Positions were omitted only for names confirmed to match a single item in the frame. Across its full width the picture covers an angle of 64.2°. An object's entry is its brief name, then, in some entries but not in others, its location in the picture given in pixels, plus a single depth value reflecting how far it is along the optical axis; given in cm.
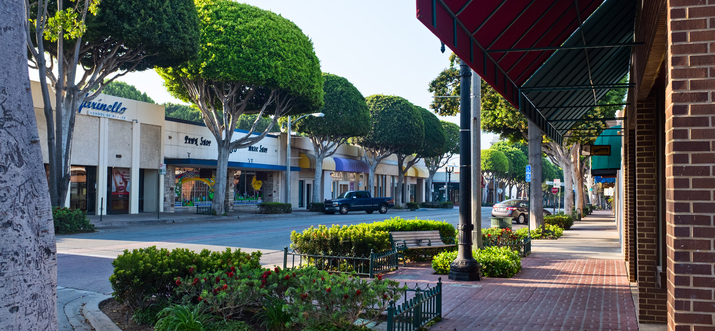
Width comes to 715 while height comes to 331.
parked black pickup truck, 3997
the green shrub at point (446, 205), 6069
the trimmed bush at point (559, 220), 2531
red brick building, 308
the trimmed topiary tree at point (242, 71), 2880
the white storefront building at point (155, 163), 2914
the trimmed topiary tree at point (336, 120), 4194
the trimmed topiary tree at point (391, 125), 4966
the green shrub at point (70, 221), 2020
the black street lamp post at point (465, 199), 1042
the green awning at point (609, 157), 1450
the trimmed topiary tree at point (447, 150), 6550
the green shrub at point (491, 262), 1110
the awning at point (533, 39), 594
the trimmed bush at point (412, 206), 5281
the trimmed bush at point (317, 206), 4128
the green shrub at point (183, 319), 584
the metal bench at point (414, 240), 1289
